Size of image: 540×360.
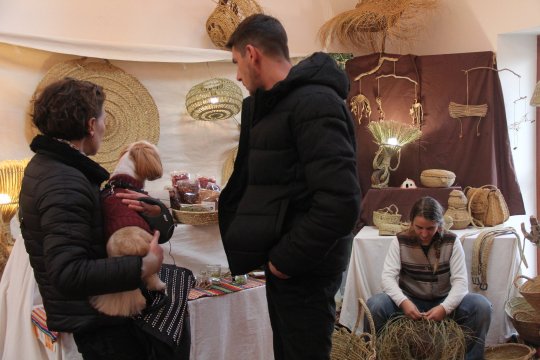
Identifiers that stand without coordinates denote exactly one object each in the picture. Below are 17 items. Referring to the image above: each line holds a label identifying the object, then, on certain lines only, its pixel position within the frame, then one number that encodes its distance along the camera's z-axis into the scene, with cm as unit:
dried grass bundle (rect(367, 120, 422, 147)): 397
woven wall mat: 332
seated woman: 286
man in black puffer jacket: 134
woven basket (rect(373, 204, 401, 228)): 360
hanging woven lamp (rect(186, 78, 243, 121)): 348
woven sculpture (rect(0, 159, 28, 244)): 287
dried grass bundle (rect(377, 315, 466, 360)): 255
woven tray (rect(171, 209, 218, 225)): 281
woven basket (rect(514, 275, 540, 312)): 282
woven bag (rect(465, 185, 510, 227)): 369
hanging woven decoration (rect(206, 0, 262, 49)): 373
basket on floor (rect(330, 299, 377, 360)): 253
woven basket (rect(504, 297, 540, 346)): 301
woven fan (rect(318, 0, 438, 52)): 409
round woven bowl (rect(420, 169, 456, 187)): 381
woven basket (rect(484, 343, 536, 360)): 297
